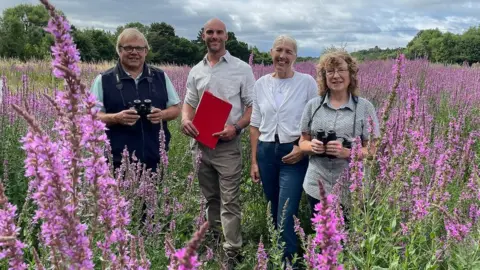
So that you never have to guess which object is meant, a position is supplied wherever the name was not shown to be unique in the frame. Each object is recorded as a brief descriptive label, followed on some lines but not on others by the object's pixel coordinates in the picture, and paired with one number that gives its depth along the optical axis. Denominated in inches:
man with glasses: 164.1
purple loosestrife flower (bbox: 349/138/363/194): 107.1
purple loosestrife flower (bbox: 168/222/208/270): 30.5
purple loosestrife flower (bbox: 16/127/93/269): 42.6
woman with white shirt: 161.3
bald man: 175.2
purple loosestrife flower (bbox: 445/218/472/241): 108.5
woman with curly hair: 144.0
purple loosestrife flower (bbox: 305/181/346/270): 42.4
